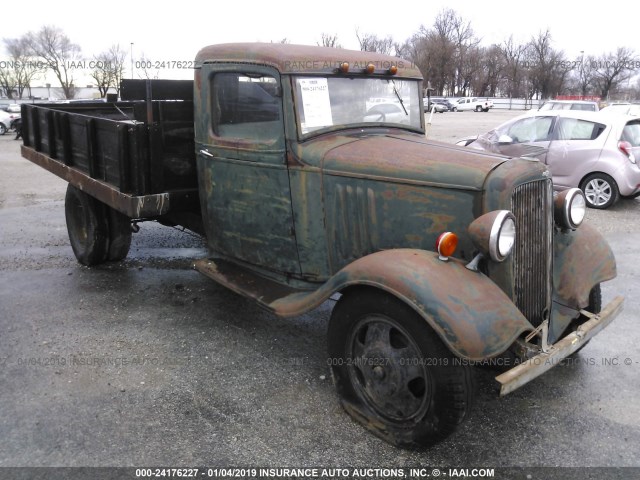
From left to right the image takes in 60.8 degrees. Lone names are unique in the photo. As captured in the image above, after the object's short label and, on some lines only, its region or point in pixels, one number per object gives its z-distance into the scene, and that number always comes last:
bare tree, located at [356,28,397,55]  62.34
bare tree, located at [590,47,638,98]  65.10
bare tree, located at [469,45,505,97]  69.00
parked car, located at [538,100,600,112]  21.67
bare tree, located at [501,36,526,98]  66.56
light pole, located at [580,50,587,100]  64.25
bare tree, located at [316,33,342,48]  53.15
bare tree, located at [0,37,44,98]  53.47
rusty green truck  2.72
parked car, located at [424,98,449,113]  45.94
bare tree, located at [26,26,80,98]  53.97
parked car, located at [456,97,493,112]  49.02
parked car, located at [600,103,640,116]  21.57
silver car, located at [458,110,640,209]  8.55
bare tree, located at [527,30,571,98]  62.00
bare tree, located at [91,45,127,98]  40.94
